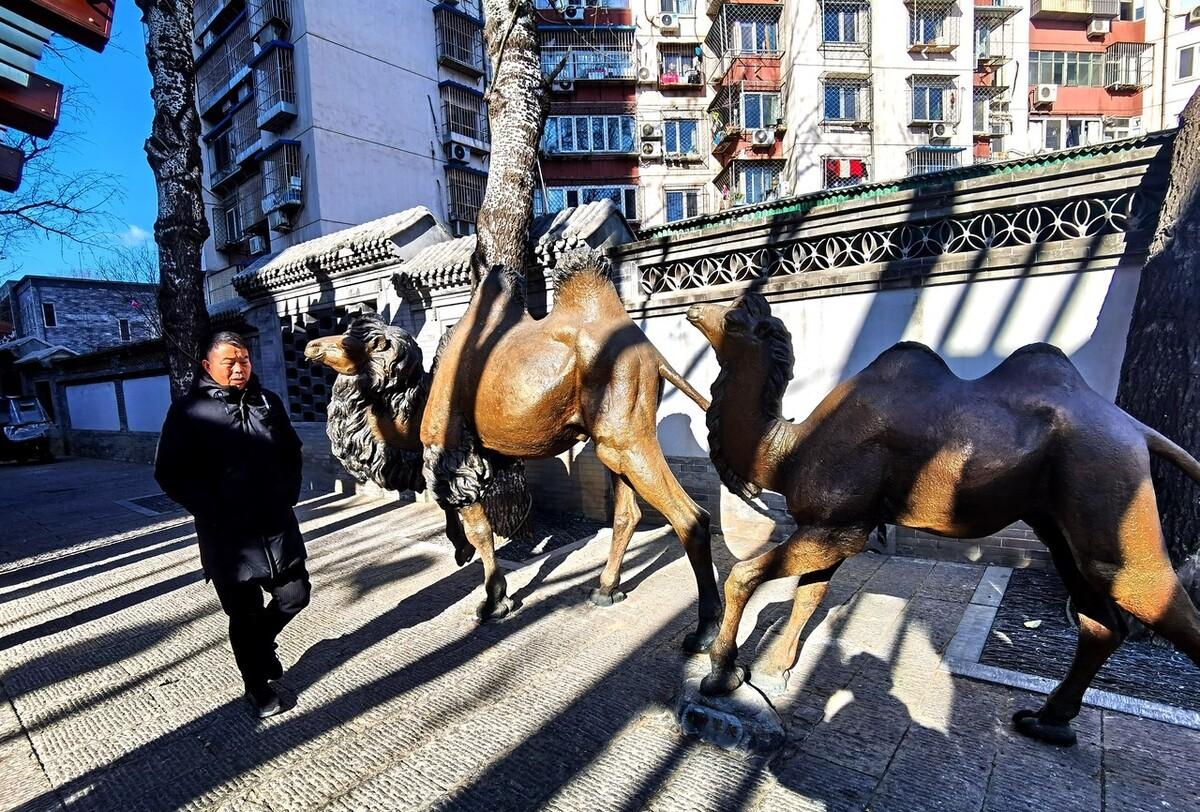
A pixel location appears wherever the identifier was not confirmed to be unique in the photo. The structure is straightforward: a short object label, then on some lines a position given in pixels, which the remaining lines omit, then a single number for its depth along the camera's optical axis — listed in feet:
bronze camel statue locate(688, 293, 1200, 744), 6.33
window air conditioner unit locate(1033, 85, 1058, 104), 70.03
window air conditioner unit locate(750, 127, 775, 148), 66.90
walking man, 8.75
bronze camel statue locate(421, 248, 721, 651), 11.09
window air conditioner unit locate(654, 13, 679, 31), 72.90
